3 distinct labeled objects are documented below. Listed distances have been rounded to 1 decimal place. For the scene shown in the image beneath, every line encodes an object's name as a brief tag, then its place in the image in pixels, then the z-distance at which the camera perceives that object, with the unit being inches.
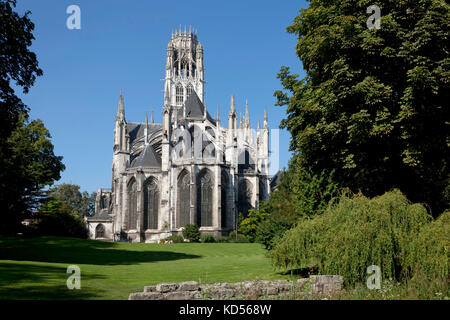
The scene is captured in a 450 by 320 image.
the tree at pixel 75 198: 4015.8
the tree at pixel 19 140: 876.4
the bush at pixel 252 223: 2260.1
